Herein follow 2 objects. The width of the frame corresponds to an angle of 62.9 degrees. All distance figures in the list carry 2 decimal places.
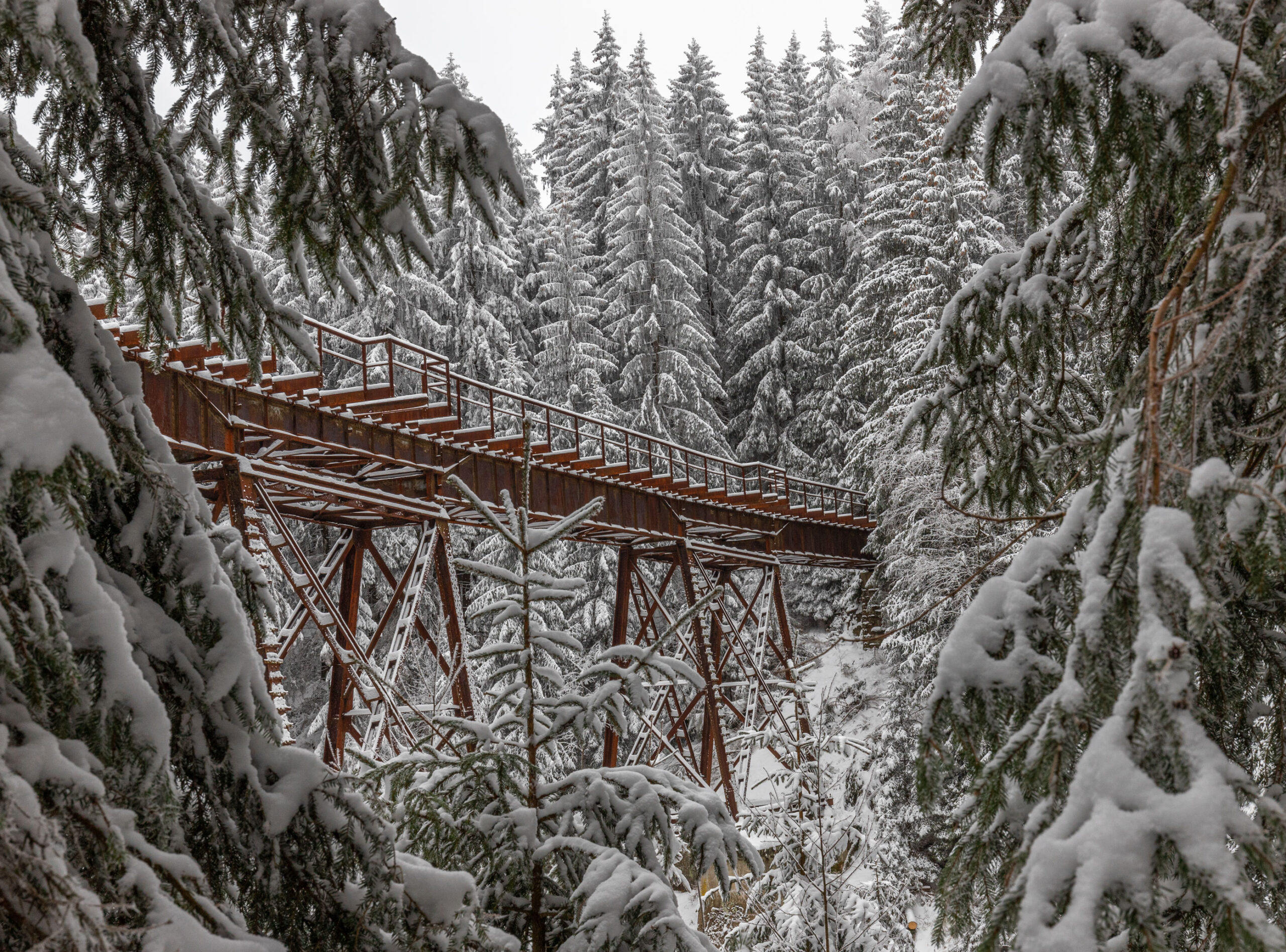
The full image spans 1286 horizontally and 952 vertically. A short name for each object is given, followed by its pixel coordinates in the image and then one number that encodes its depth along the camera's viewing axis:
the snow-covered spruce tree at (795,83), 32.84
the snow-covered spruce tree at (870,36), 30.39
